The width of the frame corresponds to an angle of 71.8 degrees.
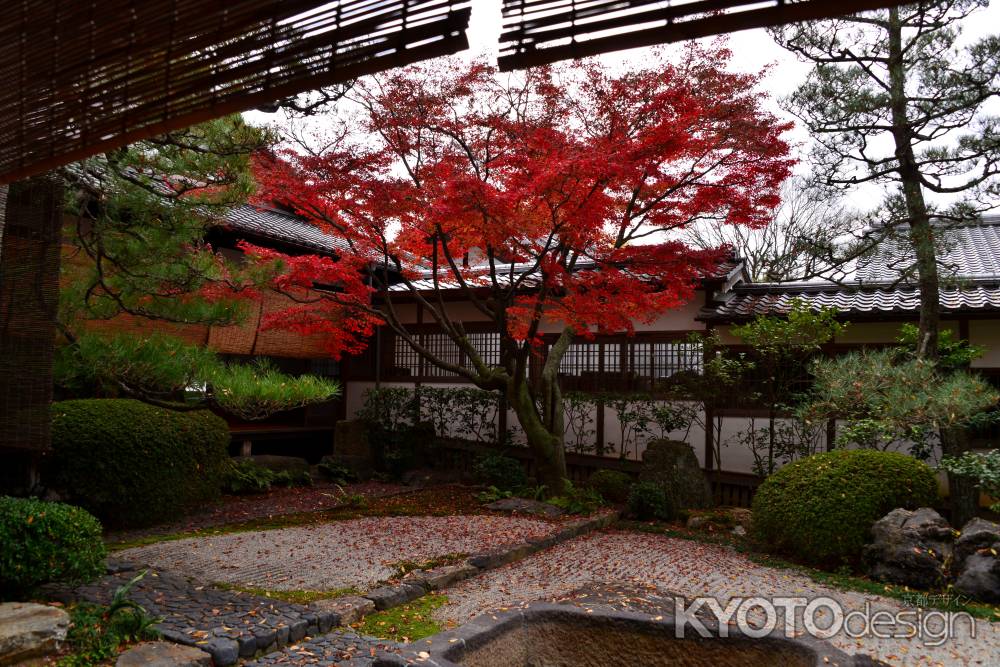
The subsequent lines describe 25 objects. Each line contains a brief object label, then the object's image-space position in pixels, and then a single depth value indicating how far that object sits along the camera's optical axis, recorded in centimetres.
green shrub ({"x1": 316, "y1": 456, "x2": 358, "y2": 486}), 1227
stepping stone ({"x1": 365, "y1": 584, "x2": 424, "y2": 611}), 556
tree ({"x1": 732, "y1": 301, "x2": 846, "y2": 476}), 950
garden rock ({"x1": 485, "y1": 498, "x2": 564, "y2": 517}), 943
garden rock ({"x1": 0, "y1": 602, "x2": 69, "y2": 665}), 381
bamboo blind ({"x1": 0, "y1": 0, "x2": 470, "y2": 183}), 173
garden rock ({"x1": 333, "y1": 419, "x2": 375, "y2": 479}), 1334
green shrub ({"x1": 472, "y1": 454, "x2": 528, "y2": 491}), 1123
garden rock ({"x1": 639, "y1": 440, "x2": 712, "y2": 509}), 1004
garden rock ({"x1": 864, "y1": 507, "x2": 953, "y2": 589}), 641
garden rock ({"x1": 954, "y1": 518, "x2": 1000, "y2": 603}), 602
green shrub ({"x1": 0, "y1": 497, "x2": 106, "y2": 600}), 450
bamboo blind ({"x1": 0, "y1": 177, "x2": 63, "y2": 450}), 523
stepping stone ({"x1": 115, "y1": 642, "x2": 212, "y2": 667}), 402
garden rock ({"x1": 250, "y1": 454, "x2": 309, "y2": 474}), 1159
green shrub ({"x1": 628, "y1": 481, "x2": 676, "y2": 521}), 958
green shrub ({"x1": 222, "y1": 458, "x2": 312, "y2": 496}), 1063
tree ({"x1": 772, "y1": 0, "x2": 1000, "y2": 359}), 745
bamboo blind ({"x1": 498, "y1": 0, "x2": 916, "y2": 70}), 143
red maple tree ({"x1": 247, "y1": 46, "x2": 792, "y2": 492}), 799
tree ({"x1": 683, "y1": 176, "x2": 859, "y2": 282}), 2097
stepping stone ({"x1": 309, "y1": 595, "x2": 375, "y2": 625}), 514
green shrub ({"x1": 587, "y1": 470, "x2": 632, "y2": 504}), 1048
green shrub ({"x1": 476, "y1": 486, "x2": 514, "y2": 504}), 1037
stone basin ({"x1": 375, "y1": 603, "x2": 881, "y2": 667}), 444
